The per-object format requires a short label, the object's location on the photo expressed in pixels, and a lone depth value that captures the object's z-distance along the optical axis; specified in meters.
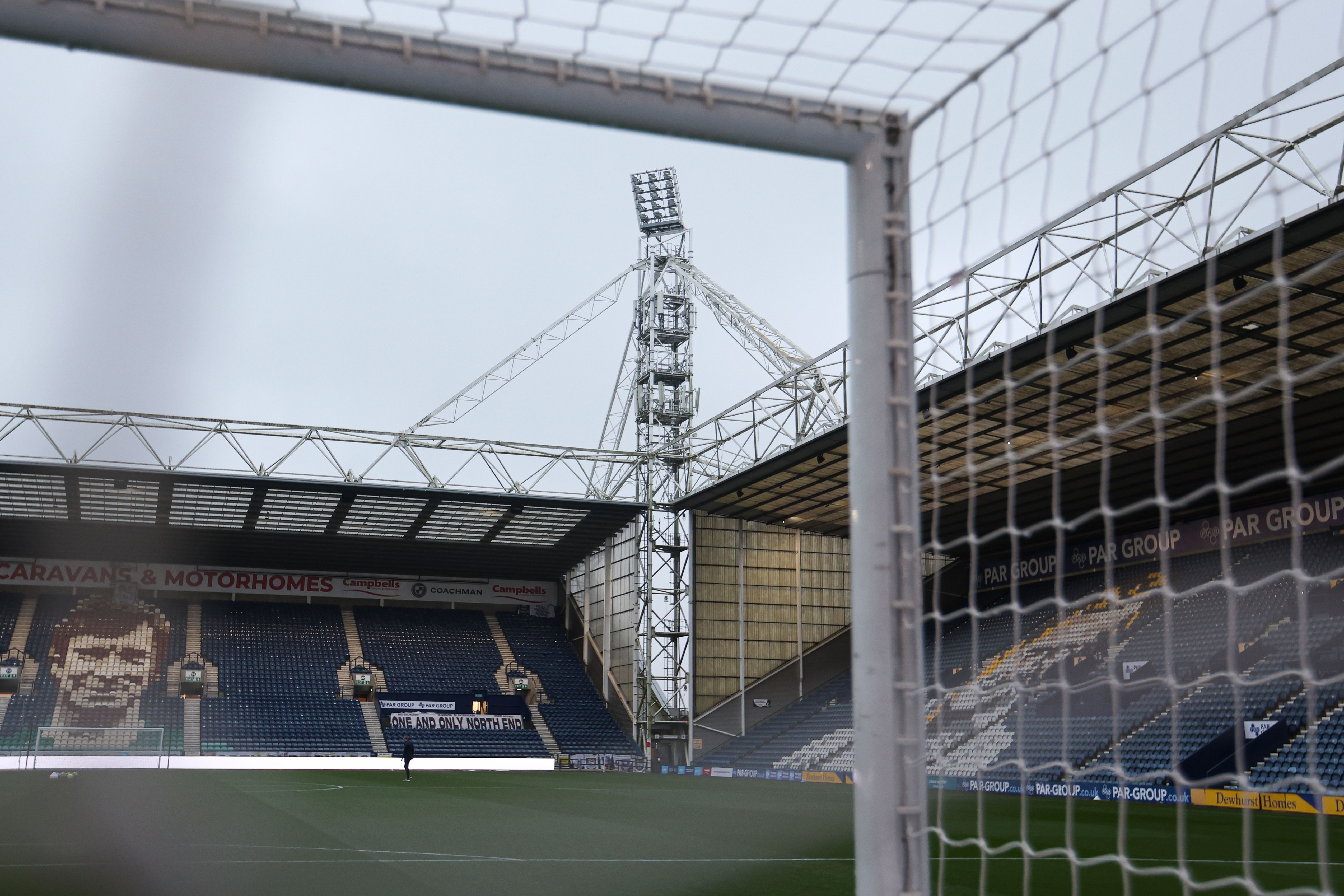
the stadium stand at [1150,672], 21.20
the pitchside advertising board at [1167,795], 18.19
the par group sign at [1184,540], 25.55
